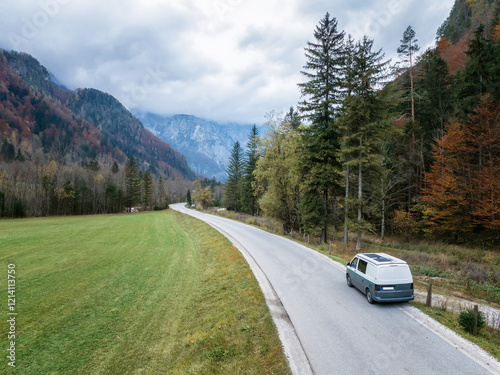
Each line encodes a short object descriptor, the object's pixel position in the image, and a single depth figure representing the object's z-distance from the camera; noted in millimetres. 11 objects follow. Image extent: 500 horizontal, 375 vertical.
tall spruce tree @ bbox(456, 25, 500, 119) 23734
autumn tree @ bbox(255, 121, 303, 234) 26422
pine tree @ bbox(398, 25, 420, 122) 32531
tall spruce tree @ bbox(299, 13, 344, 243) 20703
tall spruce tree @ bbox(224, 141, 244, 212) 64875
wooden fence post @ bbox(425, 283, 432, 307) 8617
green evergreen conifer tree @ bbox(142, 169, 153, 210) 78188
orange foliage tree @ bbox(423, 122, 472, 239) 23016
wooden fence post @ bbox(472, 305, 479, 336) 6848
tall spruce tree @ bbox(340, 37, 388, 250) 18281
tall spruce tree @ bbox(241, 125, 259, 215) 51875
